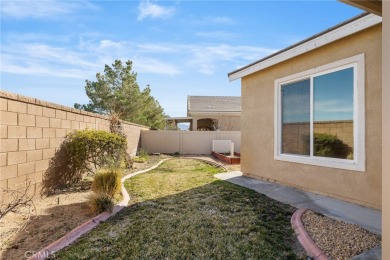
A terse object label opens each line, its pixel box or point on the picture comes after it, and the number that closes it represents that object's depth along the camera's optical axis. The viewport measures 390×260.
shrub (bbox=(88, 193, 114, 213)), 5.24
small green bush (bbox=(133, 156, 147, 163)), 14.70
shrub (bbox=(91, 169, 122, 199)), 5.93
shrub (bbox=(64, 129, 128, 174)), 7.53
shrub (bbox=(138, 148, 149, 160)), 17.21
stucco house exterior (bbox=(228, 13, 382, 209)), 5.34
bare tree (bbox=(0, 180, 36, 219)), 4.79
